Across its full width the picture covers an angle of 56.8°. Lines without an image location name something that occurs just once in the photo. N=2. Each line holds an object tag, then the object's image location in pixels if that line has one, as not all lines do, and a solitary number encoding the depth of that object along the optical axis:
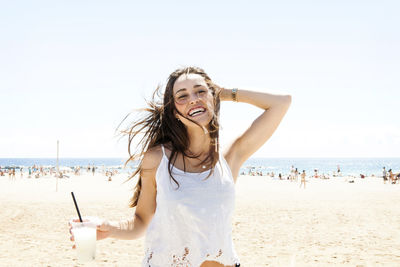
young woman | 2.09
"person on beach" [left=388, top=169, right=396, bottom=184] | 34.62
